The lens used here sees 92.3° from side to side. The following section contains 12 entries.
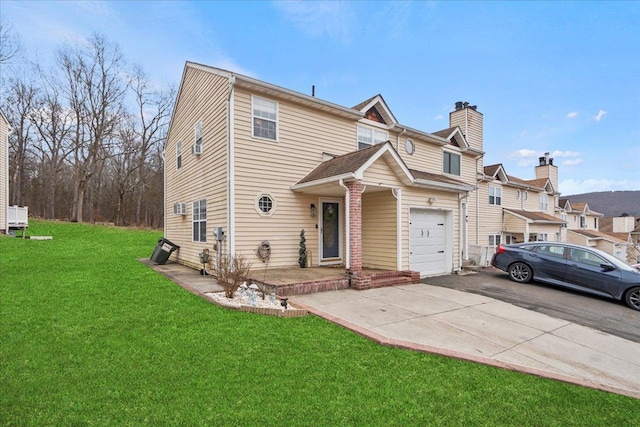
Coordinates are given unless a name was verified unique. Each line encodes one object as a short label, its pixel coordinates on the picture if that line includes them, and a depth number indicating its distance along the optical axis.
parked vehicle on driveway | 7.80
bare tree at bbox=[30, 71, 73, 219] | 26.23
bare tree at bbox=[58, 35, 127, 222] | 25.75
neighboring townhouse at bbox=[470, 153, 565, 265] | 18.64
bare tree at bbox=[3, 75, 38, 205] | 25.62
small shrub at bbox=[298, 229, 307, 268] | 9.41
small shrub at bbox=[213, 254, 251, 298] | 6.38
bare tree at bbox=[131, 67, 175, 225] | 28.59
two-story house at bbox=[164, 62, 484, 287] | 8.45
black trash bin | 11.71
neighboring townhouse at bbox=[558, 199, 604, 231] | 29.72
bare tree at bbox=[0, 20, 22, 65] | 17.06
